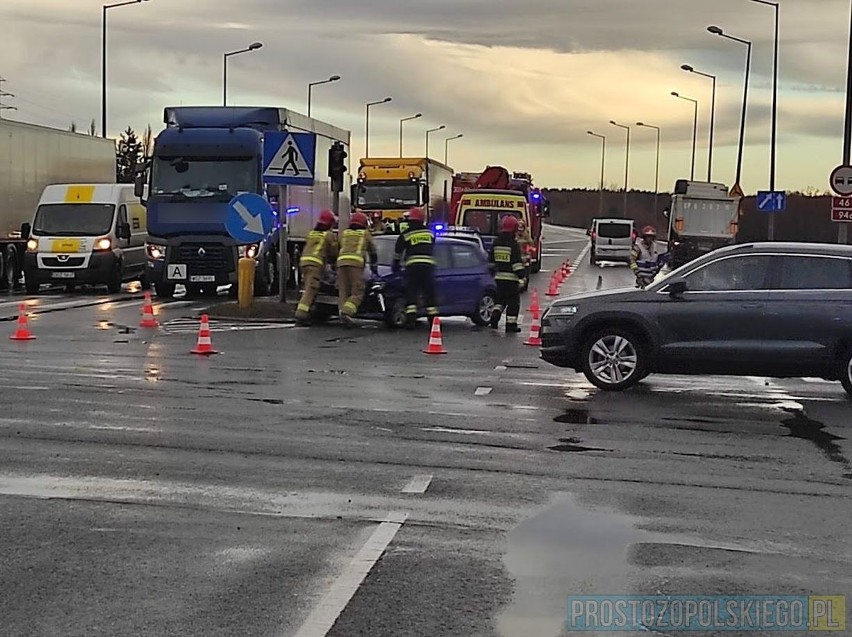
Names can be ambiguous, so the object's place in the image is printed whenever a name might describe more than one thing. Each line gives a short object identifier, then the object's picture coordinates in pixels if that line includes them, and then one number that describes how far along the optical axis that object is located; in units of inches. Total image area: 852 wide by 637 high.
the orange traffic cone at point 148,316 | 826.8
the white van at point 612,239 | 2212.1
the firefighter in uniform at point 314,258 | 823.7
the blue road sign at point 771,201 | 1459.2
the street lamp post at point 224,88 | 2321.6
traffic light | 959.0
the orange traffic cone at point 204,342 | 666.2
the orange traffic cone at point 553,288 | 1247.6
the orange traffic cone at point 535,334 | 757.9
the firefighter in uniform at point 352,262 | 801.6
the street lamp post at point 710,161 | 2743.6
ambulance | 1514.5
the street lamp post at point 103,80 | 1908.2
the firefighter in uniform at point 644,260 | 920.3
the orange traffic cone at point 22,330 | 736.3
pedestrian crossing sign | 864.3
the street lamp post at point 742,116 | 1930.4
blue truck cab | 1075.3
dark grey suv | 536.1
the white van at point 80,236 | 1210.6
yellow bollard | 916.0
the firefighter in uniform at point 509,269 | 823.7
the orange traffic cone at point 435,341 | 692.1
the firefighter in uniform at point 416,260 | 794.2
